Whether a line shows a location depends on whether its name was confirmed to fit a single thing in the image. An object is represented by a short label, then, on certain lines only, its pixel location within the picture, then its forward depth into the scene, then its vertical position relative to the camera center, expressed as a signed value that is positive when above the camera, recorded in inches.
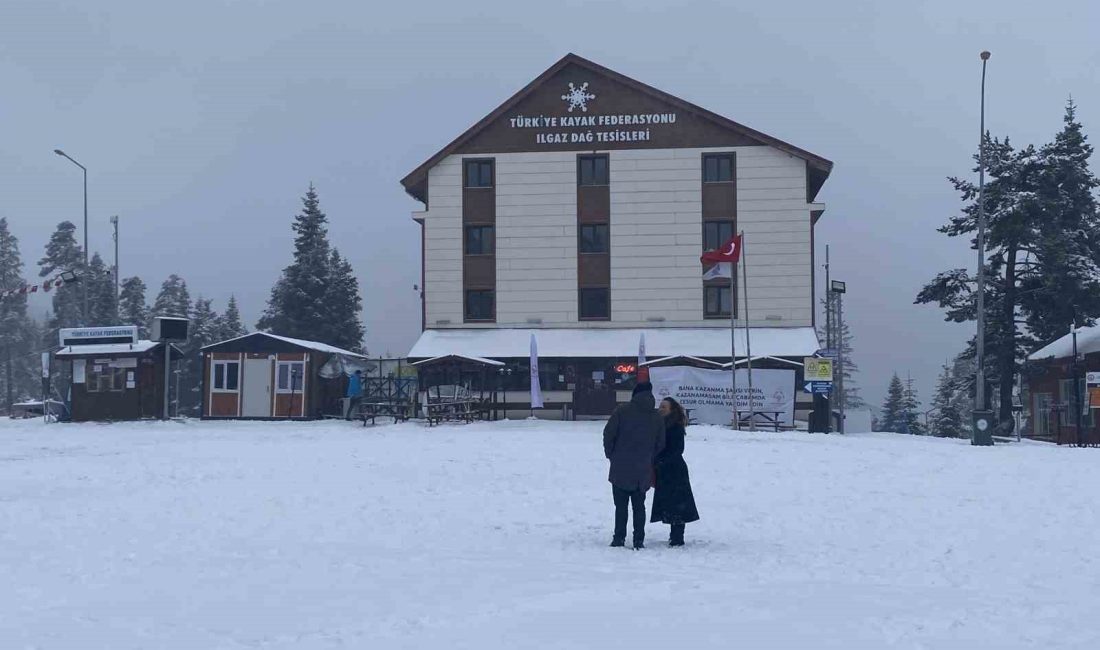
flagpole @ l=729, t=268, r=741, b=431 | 1284.1 +34.4
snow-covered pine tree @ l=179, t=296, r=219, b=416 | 3201.3 +81.7
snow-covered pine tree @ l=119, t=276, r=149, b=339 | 3523.6 +258.0
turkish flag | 1407.5 +168.2
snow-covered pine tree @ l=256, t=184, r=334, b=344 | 2807.6 +249.0
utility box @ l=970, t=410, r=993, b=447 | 1189.7 -35.9
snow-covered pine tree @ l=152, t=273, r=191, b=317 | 3651.6 +298.7
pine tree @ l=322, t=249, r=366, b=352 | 2847.0 +194.7
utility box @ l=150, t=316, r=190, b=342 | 1531.7 +80.7
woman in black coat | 455.8 -36.0
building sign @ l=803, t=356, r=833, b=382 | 1312.7 +26.0
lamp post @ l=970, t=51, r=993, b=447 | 1378.4 +135.4
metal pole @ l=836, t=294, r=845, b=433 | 1490.2 +23.0
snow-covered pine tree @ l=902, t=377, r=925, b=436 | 3806.6 -46.5
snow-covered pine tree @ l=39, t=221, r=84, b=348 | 3710.6 +416.1
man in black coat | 451.8 -23.0
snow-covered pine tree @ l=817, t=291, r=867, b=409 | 4938.5 +94.2
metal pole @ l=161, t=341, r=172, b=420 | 1539.1 +24.8
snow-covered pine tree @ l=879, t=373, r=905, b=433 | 3885.3 -46.4
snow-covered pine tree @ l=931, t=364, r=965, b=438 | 2903.5 -74.5
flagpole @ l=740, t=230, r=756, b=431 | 1287.4 -22.4
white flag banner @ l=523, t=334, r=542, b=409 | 1545.3 +7.6
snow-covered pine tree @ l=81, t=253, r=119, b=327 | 3221.0 +240.9
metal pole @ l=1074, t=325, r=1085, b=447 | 1347.9 -10.8
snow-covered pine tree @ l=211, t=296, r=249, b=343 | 3508.9 +200.2
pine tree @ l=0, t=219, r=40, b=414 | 3718.0 +183.5
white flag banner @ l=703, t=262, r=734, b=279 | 1422.0 +150.2
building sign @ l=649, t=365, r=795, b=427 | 1374.3 +2.3
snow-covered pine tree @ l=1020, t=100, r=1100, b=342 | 1578.5 +207.2
